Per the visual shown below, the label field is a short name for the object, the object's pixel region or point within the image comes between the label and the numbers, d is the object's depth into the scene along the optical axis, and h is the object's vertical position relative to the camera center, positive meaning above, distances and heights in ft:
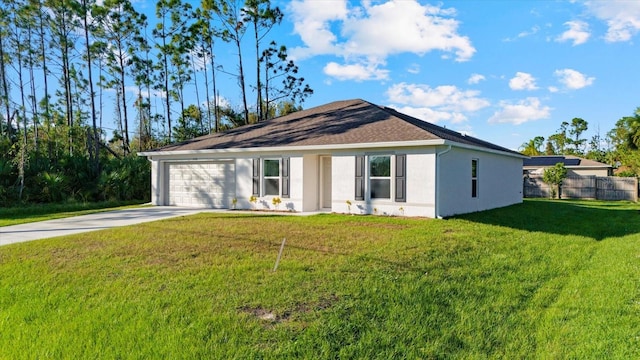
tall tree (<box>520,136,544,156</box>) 185.20 +14.19
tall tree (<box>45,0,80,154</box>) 65.31 +25.87
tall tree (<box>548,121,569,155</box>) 185.16 +15.55
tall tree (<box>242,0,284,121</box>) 81.66 +33.96
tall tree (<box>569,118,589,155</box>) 185.26 +19.25
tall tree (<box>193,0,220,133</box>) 82.48 +29.78
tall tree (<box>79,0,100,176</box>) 63.48 +23.90
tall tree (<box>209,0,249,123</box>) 81.42 +32.57
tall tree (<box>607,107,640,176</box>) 75.41 +6.80
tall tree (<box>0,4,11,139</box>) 66.33 +17.28
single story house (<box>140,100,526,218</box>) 37.35 +0.39
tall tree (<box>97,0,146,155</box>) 74.54 +28.51
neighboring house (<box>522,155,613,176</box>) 97.74 +1.13
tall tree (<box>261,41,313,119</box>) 90.74 +23.62
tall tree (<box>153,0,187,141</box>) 82.89 +31.09
